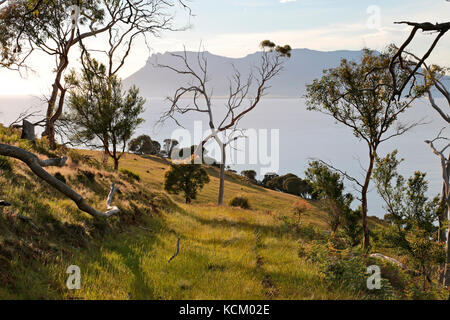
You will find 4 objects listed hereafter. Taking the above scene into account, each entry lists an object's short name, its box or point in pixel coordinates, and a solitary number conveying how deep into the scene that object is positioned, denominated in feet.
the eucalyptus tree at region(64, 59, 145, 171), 98.78
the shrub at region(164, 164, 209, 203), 132.77
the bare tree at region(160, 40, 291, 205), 94.12
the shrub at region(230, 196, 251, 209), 149.07
